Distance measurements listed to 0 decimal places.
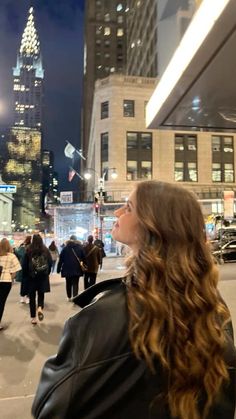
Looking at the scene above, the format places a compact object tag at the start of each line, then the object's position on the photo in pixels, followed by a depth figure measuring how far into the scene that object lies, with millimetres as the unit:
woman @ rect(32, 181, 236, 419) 1317
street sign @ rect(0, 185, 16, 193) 32659
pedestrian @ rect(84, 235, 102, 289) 12000
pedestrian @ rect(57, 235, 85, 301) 10953
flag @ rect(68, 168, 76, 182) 38469
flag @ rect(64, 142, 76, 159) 37438
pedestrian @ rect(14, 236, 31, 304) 9633
